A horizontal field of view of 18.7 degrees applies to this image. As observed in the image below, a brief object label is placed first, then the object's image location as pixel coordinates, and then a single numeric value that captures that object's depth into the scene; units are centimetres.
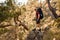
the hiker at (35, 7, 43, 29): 708
